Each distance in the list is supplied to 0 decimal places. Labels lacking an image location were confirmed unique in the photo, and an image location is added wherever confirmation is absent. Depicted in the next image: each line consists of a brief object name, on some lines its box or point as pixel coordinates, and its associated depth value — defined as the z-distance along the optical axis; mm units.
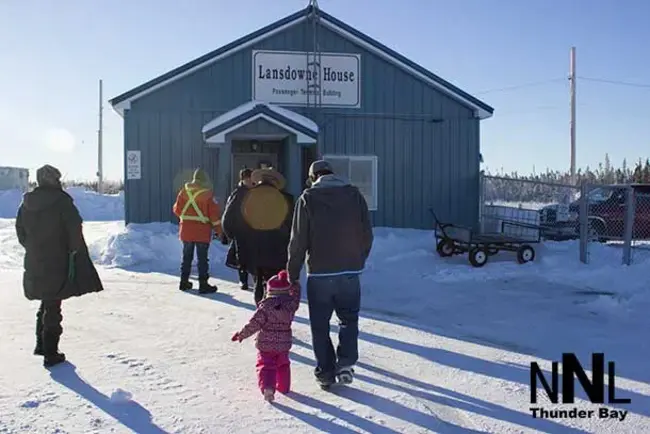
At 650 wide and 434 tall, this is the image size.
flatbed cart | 13109
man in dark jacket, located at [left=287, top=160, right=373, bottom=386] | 5250
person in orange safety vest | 9711
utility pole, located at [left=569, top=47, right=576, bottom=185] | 30438
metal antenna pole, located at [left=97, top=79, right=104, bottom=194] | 45881
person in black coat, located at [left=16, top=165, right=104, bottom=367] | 5973
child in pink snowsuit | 5160
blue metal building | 15828
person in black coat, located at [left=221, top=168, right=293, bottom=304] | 6840
